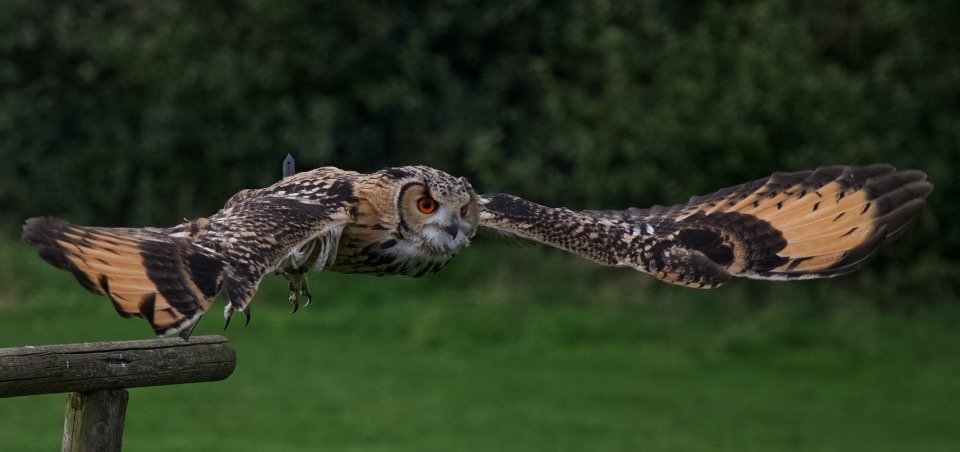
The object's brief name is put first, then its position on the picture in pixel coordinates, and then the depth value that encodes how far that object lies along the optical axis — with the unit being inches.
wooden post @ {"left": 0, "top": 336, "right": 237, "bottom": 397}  346.0
